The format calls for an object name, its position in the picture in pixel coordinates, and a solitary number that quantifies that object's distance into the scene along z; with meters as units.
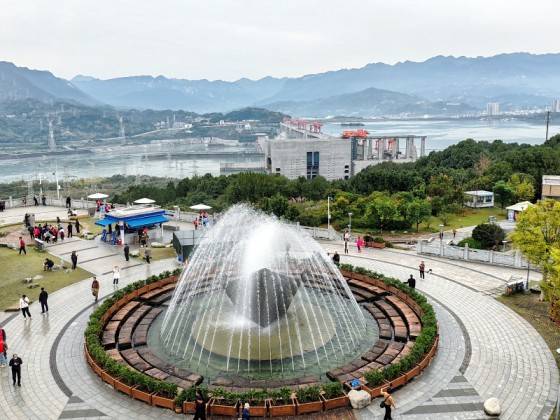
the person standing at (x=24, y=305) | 17.64
